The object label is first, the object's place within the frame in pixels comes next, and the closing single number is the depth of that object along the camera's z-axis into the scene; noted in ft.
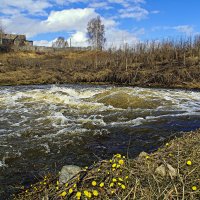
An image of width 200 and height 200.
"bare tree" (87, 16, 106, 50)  159.60
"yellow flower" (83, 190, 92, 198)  8.13
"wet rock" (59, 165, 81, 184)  9.95
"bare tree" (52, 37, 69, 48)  174.32
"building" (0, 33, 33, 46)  125.32
